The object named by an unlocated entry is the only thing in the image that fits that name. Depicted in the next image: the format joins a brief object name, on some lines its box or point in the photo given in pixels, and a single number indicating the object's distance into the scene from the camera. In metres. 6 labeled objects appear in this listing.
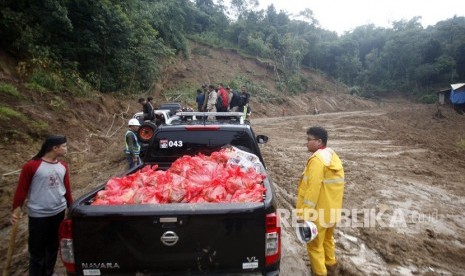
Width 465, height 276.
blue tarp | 30.45
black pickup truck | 2.62
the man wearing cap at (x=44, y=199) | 3.45
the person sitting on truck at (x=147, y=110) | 10.16
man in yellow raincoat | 3.46
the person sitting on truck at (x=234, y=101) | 12.42
